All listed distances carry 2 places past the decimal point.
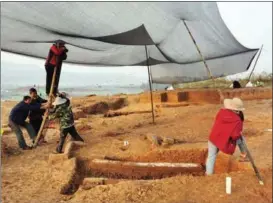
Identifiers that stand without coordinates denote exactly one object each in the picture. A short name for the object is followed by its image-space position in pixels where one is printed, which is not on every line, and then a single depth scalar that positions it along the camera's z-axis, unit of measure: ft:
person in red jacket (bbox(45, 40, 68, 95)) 13.58
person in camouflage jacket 13.51
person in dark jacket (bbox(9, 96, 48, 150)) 14.65
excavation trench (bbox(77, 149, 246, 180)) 12.12
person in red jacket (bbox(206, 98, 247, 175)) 10.30
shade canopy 12.47
